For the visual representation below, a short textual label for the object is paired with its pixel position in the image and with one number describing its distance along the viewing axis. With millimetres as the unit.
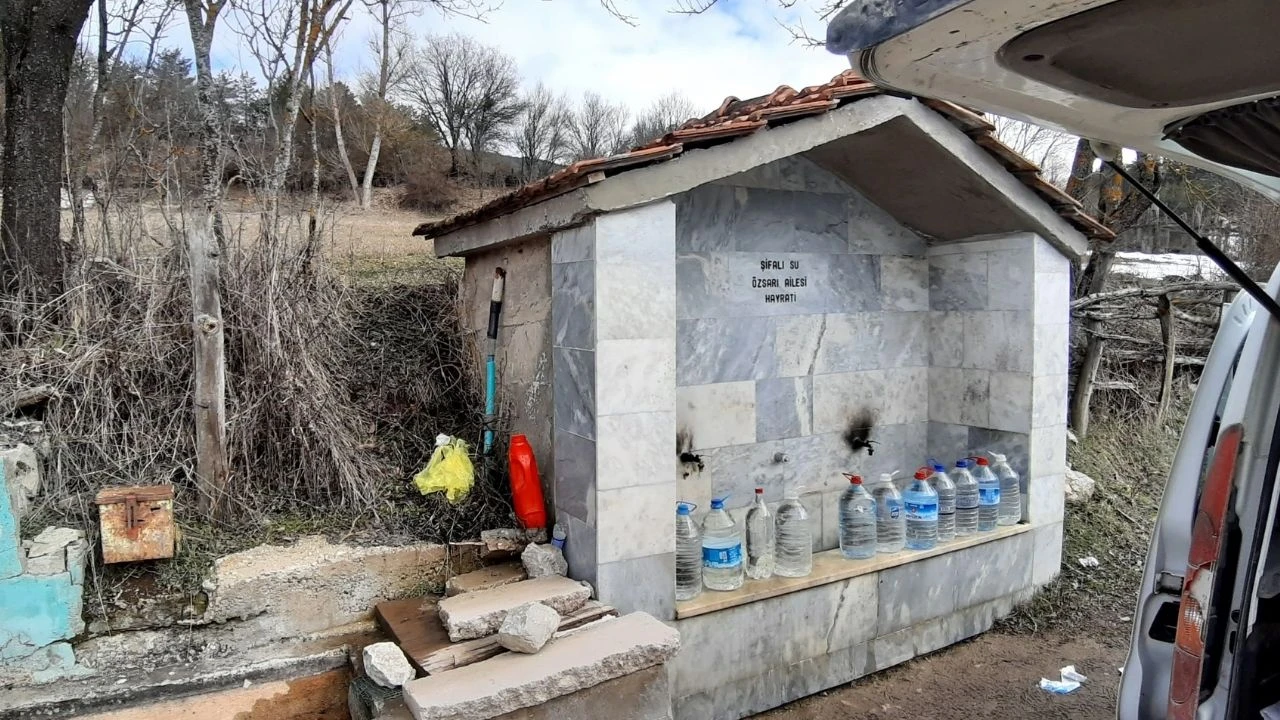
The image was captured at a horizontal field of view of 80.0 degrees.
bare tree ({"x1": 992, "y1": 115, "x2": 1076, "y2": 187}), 15602
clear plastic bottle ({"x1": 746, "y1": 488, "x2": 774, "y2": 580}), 4594
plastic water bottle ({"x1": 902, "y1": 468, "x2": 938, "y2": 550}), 5016
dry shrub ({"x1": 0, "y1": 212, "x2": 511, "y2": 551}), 4086
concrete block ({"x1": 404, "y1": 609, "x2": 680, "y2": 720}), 2934
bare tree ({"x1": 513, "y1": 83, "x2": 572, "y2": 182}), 24109
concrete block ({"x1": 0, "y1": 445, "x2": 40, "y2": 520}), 3473
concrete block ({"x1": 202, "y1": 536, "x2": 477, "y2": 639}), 3594
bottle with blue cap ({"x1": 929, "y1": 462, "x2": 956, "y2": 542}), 5184
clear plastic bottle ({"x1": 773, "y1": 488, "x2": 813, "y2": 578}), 4613
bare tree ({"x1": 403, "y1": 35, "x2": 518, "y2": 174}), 23438
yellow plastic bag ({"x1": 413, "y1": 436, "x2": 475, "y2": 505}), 4512
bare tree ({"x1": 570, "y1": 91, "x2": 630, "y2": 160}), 24684
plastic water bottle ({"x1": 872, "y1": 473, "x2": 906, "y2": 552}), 4984
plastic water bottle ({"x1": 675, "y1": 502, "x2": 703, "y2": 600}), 4219
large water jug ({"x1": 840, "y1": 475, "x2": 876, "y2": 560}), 4922
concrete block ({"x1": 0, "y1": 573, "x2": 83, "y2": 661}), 3256
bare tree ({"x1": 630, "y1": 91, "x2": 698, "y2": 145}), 25406
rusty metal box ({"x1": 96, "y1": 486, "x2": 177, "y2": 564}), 3512
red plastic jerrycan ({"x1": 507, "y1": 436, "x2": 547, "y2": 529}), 4184
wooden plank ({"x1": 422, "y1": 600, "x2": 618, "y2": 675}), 3254
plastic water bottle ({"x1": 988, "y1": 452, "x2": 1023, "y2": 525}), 5434
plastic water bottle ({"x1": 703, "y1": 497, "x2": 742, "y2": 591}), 4289
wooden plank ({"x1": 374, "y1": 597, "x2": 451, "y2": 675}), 3389
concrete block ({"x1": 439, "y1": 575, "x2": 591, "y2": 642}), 3441
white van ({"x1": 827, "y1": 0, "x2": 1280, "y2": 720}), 1716
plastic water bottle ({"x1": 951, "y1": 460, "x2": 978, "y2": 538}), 5289
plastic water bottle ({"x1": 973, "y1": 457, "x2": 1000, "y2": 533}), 5312
